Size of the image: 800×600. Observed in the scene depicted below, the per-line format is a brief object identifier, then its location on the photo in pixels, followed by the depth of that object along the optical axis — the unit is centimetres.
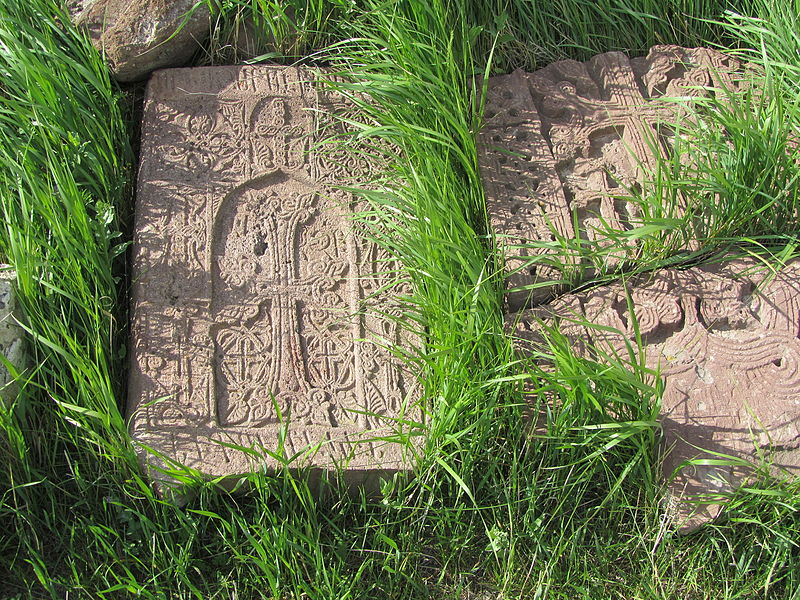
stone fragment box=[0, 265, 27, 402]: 231
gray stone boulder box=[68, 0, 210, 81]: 286
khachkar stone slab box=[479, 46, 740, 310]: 271
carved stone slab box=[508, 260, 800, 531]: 232
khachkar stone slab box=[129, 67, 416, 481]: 234
